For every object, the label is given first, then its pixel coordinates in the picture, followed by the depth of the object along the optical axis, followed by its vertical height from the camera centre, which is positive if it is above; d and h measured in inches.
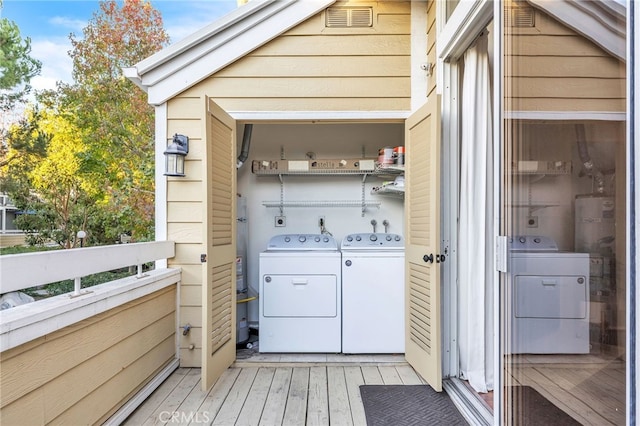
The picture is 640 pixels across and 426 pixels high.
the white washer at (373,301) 109.3 -27.0
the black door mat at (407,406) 73.8 -44.0
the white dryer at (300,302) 110.7 -27.6
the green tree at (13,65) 218.5 +104.6
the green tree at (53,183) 217.8 +22.7
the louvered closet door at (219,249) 85.3 -8.8
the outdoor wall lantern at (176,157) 100.0 +18.1
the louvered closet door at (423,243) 84.7 -6.5
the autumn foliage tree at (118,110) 235.8 +77.1
